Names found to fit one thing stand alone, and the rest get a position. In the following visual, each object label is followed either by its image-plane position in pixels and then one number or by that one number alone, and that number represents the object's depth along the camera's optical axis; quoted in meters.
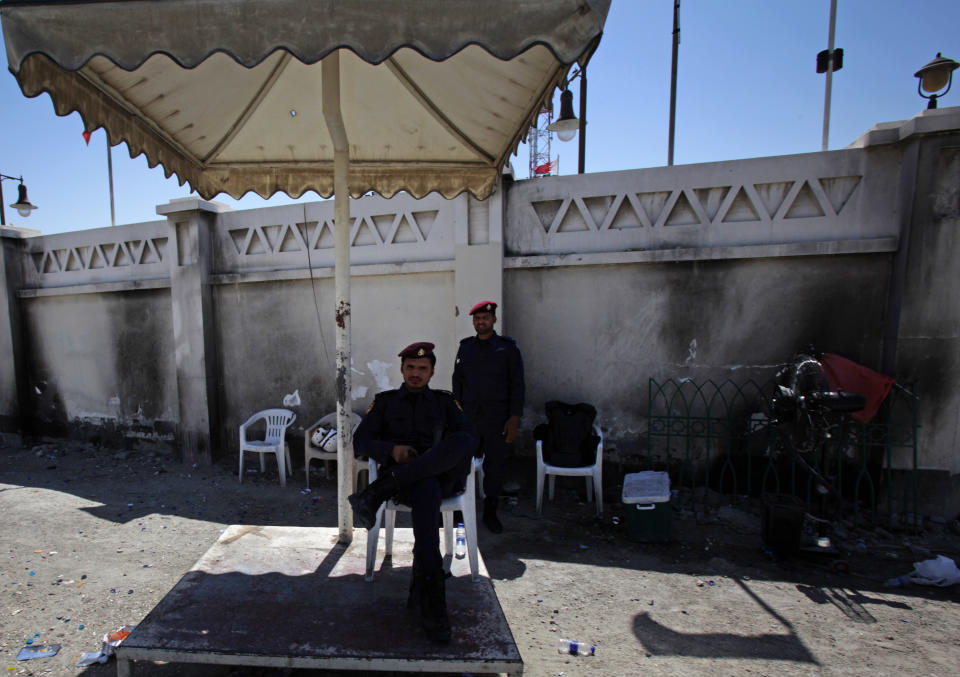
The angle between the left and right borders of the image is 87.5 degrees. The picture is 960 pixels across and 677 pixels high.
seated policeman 2.53
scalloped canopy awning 1.96
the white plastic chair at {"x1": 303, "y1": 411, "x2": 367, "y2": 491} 5.66
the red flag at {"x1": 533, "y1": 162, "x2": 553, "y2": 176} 13.71
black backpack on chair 4.79
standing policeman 4.57
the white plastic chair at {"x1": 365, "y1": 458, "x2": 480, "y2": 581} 2.89
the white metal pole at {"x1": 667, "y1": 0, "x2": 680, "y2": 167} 8.77
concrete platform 2.21
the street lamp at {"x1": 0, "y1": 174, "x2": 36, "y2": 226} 11.81
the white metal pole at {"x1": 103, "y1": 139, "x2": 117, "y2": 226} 10.05
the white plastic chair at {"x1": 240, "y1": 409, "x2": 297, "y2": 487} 6.02
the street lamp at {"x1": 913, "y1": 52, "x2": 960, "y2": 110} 4.50
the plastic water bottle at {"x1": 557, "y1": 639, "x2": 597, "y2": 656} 2.84
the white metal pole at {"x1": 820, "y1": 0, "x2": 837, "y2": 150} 6.21
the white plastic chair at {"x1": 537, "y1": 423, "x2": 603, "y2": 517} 4.72
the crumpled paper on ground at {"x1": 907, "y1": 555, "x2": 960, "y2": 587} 3.53
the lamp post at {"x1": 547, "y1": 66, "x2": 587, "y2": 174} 7.42
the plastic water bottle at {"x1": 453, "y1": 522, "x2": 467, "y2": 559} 3.29
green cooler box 4.21
